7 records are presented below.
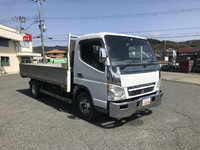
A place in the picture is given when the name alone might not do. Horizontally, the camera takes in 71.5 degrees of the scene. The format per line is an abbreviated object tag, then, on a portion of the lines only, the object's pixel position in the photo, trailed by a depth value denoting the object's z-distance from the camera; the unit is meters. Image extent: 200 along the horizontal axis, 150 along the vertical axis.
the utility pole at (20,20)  34.83
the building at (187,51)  48.61
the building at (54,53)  75.81
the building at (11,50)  21.86
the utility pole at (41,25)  24.32
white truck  3.00
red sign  28.85
